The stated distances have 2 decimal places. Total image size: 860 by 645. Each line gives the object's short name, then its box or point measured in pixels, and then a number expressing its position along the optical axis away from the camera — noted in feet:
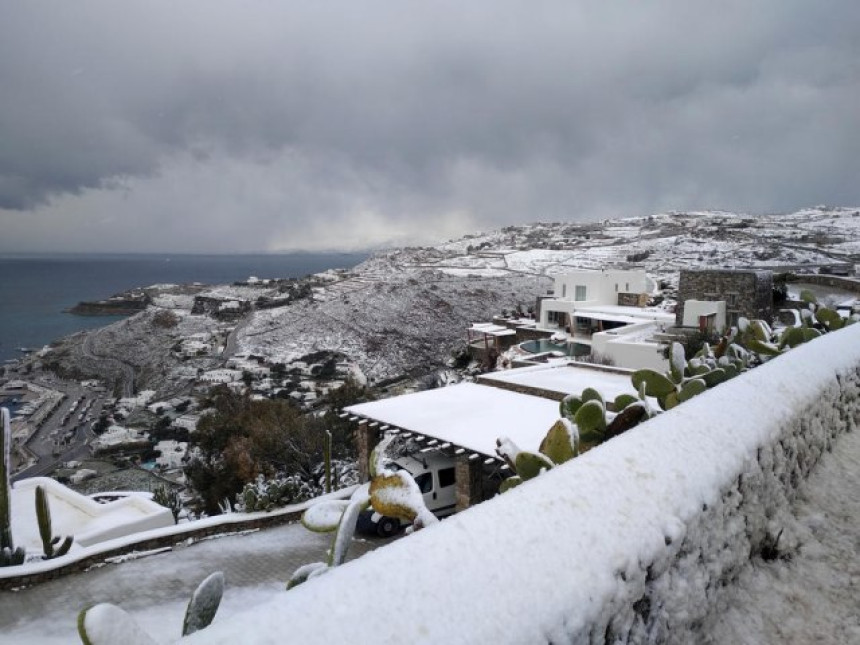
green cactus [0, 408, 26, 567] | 25.99
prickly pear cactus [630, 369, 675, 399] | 13.00
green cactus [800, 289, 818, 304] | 22.64
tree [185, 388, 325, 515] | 46.62
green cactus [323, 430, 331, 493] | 35.99
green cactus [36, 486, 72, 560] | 26.99
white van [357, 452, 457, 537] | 34.19
